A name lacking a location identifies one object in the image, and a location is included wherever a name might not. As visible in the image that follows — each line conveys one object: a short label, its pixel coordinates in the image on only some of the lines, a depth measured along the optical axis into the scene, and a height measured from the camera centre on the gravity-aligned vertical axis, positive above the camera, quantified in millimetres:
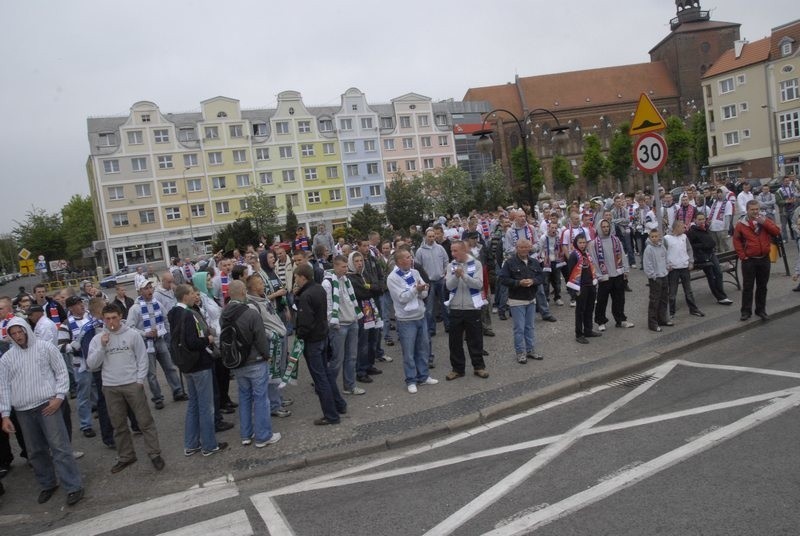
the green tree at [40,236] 68250 +3661
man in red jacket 9641 -1046
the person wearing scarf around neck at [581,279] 9641 -1224
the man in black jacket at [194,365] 6555 -1305
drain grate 7629 -2396
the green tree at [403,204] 53188 +1915
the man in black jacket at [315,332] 7117 -1169
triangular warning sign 9531 +1314
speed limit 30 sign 9586 +753
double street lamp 17078 +2182
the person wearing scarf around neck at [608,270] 10094 -1176
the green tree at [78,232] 75000 +3890
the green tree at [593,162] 71438 +5106
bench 11828 -1572
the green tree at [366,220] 40094 +659
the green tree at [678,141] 67500 +6097
